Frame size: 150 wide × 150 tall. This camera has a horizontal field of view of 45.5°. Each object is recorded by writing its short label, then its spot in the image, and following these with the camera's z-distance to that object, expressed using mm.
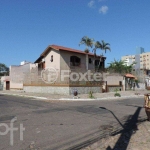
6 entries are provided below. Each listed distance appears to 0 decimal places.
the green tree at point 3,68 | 90000
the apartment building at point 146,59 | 120875
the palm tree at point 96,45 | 40628
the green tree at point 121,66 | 48788
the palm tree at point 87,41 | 40312
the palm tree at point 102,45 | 40688
